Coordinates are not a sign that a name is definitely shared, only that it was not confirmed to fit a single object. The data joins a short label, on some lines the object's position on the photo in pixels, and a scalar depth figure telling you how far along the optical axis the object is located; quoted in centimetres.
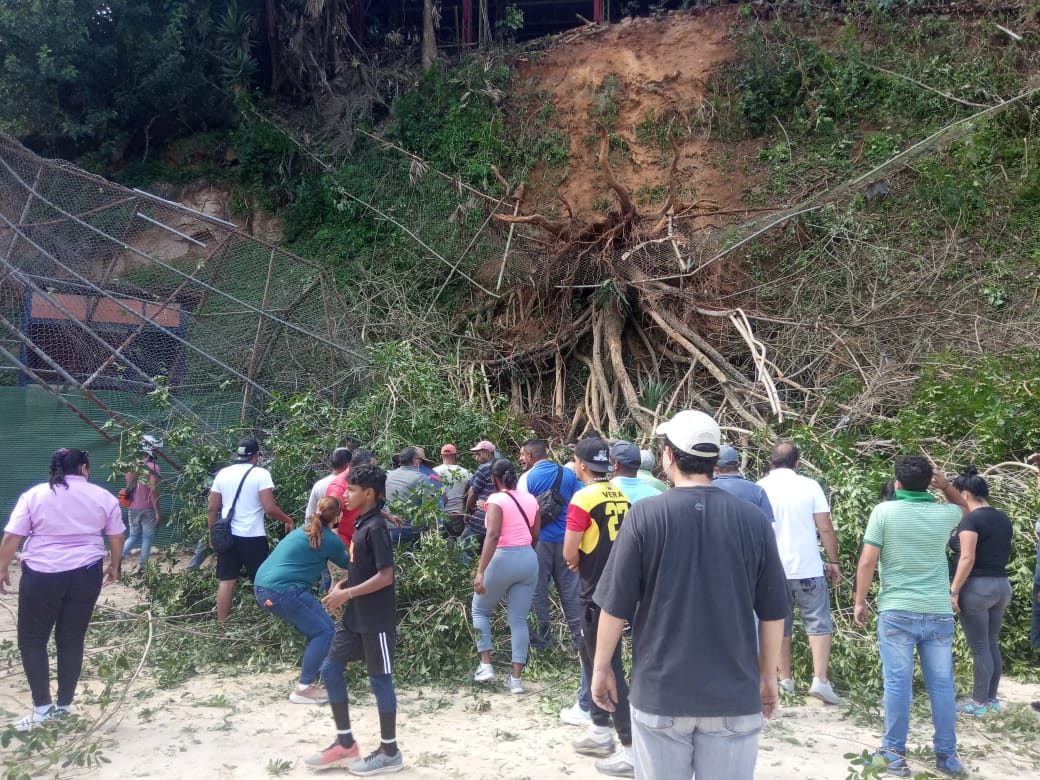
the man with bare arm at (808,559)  519
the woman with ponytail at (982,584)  483
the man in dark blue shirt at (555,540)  556
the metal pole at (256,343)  827
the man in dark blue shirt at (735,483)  502
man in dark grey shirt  258
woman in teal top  459
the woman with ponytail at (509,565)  521
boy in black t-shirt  411
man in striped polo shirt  401
